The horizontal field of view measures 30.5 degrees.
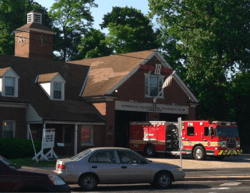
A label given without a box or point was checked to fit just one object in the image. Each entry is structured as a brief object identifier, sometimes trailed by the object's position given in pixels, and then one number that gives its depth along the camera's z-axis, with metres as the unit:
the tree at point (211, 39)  45.59
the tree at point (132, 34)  58.06
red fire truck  33.53
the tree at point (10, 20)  58.34
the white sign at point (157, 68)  41.33
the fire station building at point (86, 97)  34.72
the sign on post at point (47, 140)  28.78
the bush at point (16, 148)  30.52
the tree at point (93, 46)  57.84
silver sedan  16.67
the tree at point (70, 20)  65.81
